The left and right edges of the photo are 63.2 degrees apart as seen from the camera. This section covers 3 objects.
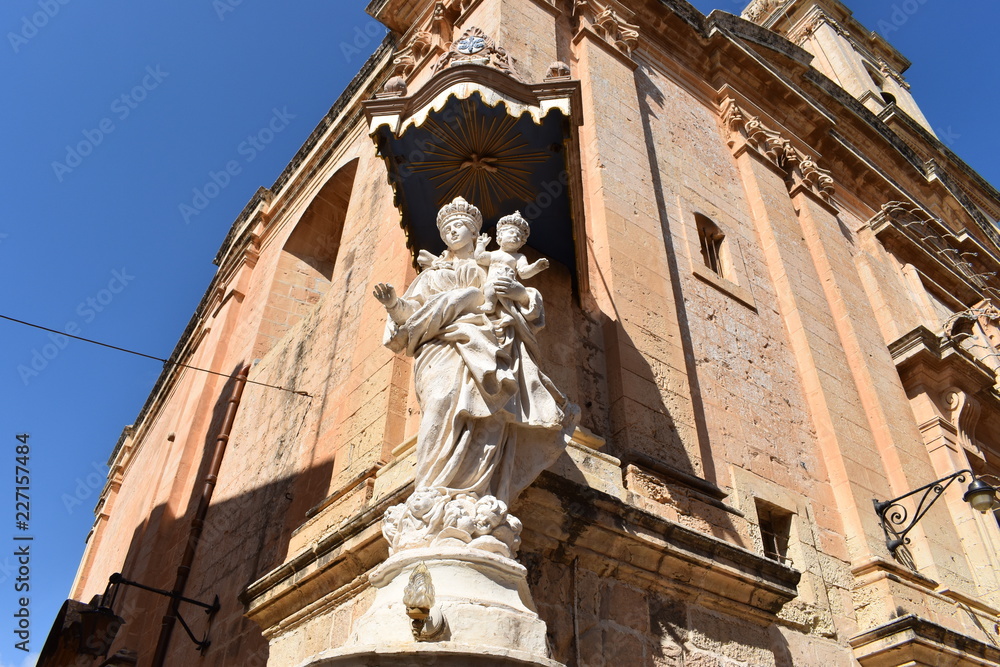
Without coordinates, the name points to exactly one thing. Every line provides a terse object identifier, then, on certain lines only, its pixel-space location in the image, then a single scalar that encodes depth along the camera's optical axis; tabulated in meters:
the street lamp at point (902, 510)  7.30
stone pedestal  3.56
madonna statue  4.13
